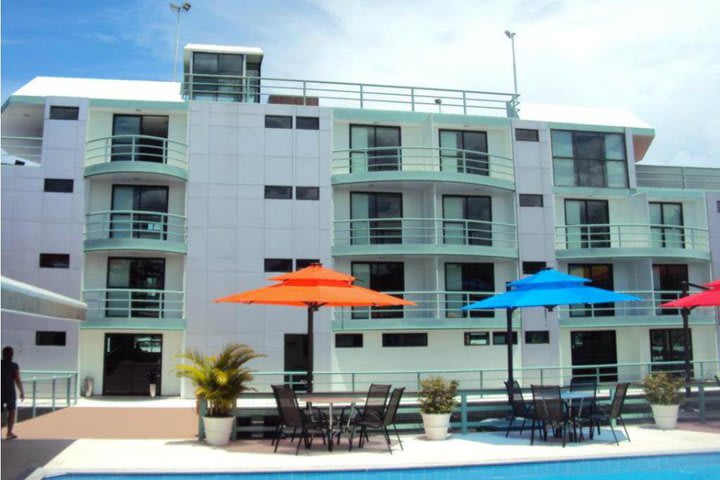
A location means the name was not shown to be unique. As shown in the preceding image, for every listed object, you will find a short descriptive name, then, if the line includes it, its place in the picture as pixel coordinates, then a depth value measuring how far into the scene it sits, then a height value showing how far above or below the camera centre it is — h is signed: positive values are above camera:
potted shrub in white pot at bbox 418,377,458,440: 13.84 -1.47
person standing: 13.48 -0.97
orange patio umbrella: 14.07 +0.77
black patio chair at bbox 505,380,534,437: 14.17 -1.57
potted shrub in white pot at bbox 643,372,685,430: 15.13 -1.48
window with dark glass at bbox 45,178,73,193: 24.08 +5.08
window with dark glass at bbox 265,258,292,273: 24.97 +2.37
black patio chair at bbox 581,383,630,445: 13.62 -1.62
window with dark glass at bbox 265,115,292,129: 25.75 +7.69
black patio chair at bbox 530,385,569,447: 13.35 -1.48
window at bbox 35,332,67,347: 23.23 -0.17
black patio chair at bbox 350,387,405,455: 12.80 -1.65
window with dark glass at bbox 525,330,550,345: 26.61 -0.27
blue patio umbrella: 14.42 +0.75
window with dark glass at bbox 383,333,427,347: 25.88 -0.32
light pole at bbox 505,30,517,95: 32.53 +13.57
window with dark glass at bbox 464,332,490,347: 26.44 -0.33
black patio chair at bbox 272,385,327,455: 12.57 -1.51
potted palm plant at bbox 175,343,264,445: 13.37 -1.03
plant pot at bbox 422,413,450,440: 13.81 -1.84
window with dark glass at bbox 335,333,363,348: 25.41 -0.31
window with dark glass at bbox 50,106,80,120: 24.47 +7.66
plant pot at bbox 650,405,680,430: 15.11 -1.86
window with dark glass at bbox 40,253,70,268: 23.67 +2.48
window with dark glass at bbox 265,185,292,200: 25.31 +5.01
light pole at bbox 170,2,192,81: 32.40 +14.88
